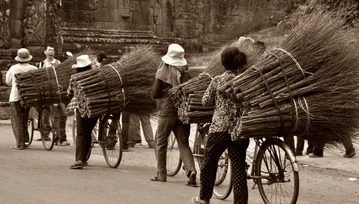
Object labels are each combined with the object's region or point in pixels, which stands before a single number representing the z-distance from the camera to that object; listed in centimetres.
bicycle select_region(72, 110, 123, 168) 1341
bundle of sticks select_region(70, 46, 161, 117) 1307
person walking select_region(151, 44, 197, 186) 1181
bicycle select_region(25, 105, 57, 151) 1602
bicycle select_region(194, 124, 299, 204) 908
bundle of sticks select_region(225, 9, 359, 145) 912
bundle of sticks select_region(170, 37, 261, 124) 1110
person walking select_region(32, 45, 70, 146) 1639
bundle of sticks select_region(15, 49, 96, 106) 1582
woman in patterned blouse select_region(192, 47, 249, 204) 913
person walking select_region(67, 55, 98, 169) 1323
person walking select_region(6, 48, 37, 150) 1600
